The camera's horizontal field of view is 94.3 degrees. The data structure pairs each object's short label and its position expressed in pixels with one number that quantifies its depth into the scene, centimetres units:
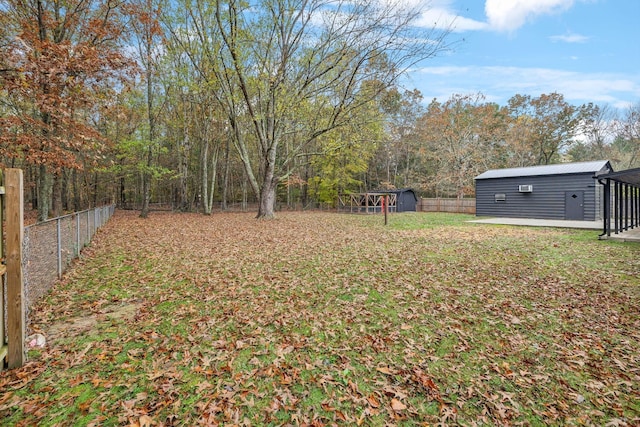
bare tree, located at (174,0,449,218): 1201
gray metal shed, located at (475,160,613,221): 1603
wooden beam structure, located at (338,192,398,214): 2542
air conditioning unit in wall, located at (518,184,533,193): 1823
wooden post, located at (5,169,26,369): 264
